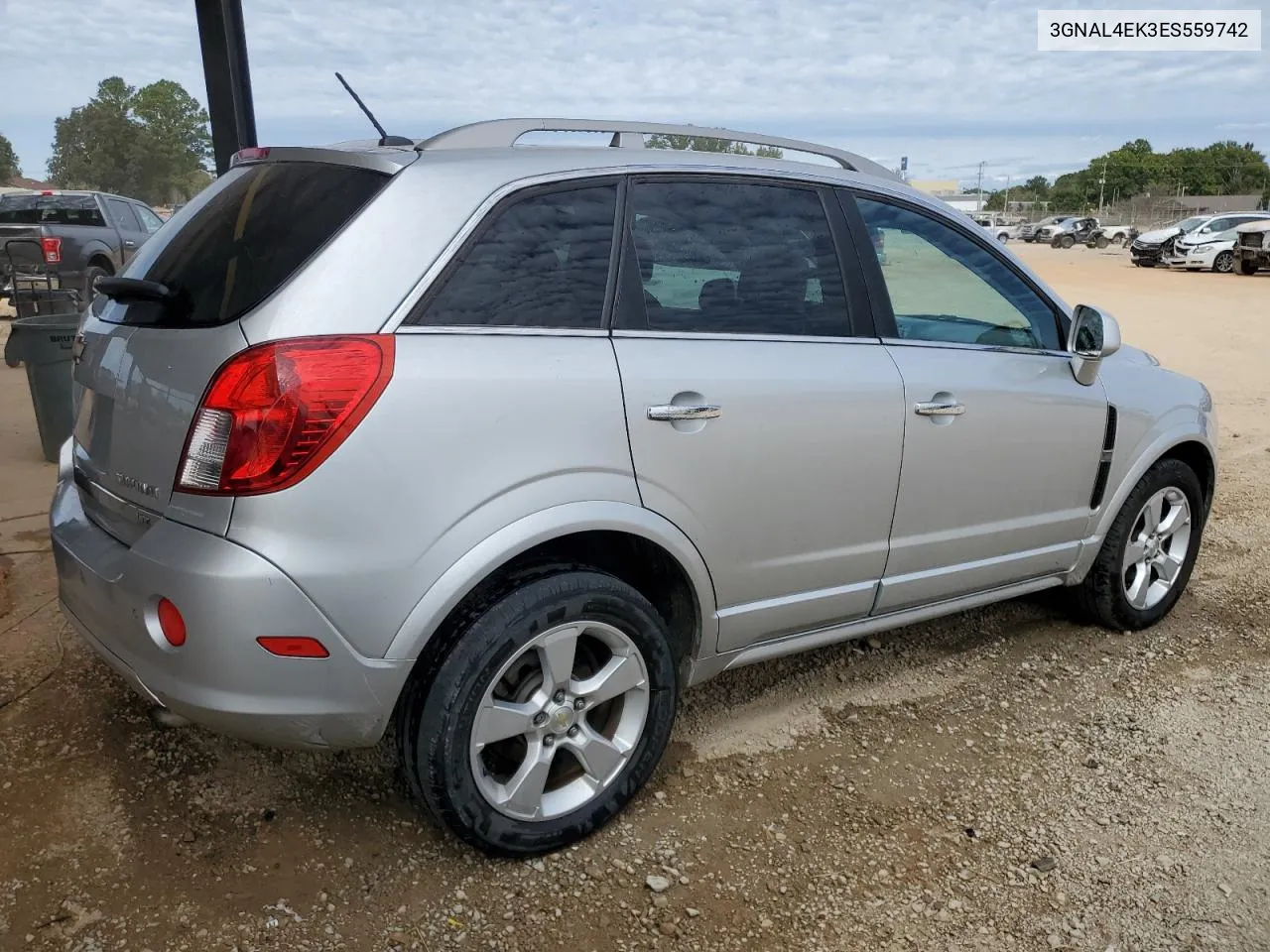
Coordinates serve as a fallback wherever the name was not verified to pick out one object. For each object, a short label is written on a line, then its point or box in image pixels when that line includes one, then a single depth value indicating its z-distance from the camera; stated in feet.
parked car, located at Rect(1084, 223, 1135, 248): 152.56
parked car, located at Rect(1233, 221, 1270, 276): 86.99
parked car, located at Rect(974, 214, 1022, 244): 190.29
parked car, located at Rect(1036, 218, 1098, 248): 151.64
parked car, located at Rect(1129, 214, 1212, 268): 98.78
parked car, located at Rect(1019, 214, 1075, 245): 176.35
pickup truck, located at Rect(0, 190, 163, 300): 43.91
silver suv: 7.27
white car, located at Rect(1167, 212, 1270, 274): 92.07
